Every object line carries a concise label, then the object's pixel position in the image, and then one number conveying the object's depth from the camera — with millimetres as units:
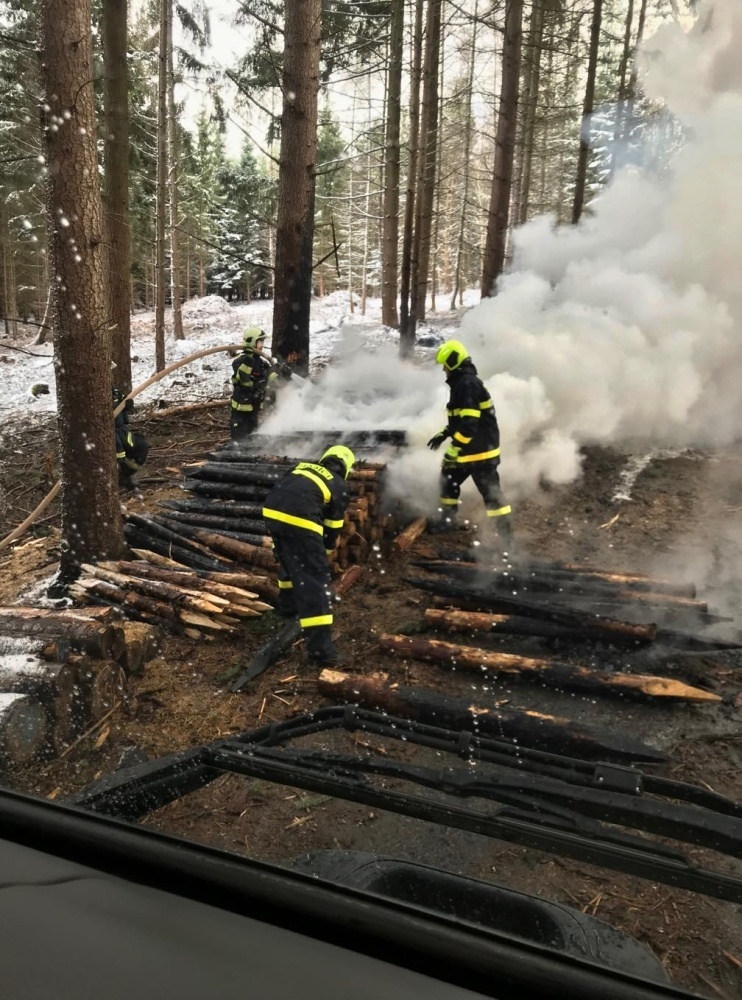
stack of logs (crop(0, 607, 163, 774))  3355
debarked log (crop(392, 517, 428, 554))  6957
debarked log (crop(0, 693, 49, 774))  3160
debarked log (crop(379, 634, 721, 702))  3971
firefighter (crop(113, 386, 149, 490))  8298
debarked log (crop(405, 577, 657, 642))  4637
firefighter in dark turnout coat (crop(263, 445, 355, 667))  4816
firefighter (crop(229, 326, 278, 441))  9242
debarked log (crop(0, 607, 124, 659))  4285
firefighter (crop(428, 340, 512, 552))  6809
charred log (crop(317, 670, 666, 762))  2969
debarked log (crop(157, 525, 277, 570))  5887
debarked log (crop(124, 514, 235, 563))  6168
